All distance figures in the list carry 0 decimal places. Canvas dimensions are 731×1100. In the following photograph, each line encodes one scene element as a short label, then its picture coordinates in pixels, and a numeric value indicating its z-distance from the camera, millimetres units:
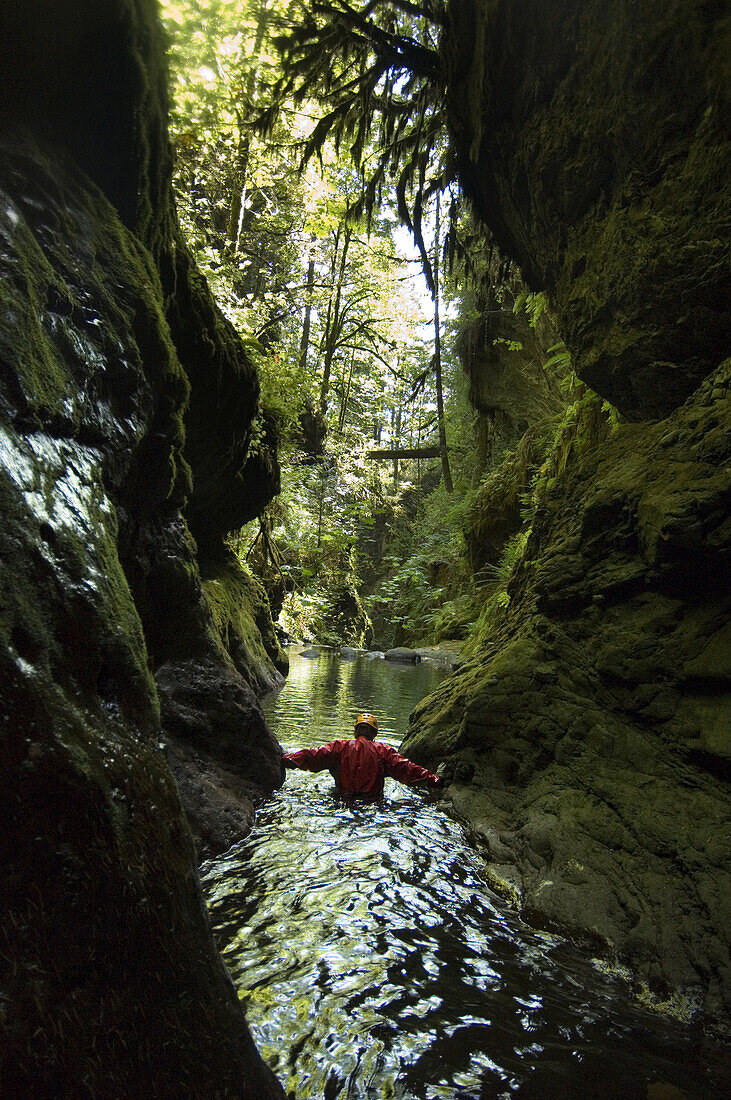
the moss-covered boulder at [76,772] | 1222
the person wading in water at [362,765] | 5145
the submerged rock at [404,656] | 19781
